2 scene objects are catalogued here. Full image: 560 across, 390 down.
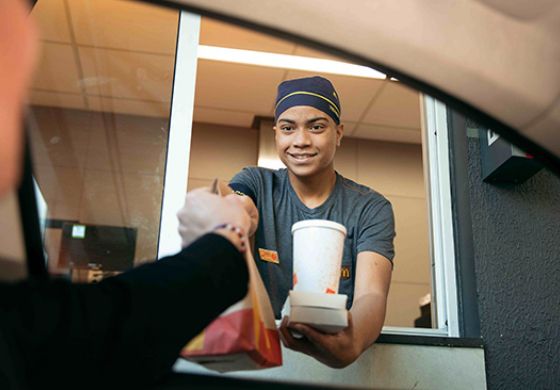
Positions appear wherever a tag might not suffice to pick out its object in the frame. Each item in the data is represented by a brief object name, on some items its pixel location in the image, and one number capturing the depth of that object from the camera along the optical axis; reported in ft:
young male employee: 6.21
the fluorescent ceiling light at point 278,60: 16.33
